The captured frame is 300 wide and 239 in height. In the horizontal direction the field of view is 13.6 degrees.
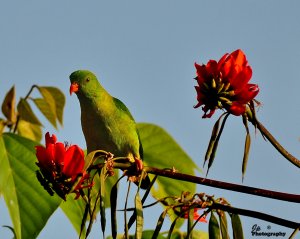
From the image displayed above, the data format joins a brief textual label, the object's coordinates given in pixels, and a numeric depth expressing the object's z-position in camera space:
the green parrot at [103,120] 7.04
